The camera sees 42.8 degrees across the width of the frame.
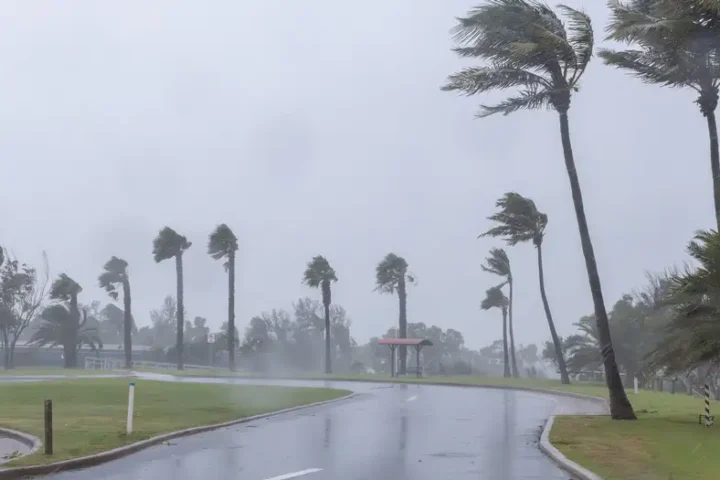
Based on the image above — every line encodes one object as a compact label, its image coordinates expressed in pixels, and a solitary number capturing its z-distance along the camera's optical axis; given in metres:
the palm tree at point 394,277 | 70.79
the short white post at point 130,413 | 16.95
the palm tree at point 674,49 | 19.72
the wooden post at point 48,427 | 14.07
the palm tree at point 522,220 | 54.16
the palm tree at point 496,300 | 70.25
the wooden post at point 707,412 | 19.59
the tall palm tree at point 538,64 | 21.83
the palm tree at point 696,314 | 19.47
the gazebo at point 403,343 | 59.25
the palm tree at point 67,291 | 76.12
